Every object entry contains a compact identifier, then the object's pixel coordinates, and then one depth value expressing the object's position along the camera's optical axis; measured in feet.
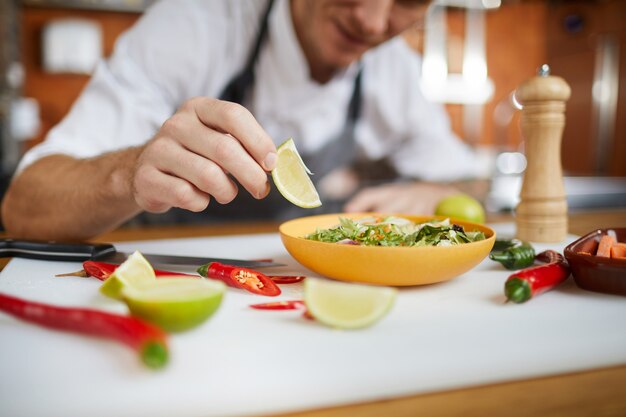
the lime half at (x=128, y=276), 2.12
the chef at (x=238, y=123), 2.76
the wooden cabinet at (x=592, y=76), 16.34
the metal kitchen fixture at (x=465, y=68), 16.63
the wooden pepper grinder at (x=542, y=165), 3.61
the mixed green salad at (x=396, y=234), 2.58
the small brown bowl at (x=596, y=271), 2.33
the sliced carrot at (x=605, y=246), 2.65
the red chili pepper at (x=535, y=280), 2.23
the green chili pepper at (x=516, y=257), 2.82
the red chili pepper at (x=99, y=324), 1.54
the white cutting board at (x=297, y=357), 1.53
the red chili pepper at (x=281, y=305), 2.21
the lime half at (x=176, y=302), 1.76
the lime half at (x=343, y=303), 1.88
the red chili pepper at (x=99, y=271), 2.61
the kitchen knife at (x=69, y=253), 2.96
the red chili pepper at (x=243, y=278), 2.43
